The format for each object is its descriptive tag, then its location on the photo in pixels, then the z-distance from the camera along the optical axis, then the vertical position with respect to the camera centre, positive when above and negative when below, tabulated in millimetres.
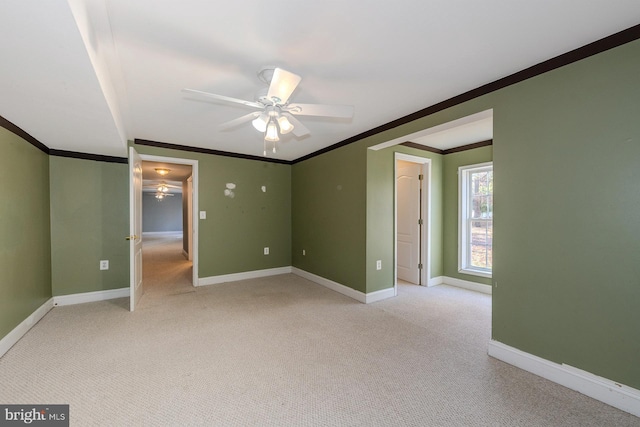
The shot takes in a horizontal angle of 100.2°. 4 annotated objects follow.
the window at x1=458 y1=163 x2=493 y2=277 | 4121 -119
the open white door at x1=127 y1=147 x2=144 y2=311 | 3141 -207
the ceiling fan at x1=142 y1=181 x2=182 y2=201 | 9222 +1002
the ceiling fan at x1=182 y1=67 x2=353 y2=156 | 1757 +804
